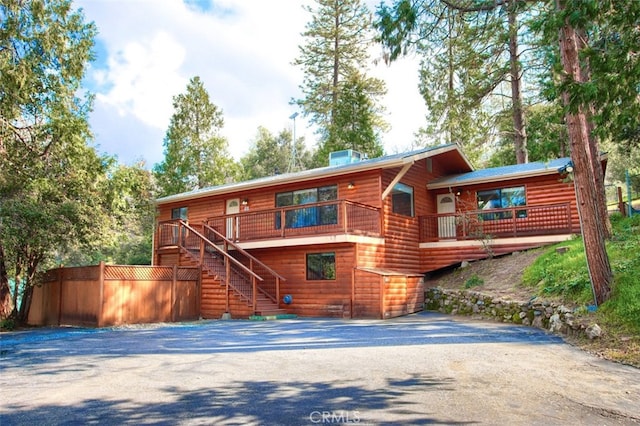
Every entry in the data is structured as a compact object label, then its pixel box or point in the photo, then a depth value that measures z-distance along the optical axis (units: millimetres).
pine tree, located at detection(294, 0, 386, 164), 30688
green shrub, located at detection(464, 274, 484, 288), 13632
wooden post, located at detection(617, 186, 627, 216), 17234
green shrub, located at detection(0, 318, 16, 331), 13062
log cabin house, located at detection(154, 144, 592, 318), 13891
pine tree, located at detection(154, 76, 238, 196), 28234
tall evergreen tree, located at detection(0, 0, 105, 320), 11977
